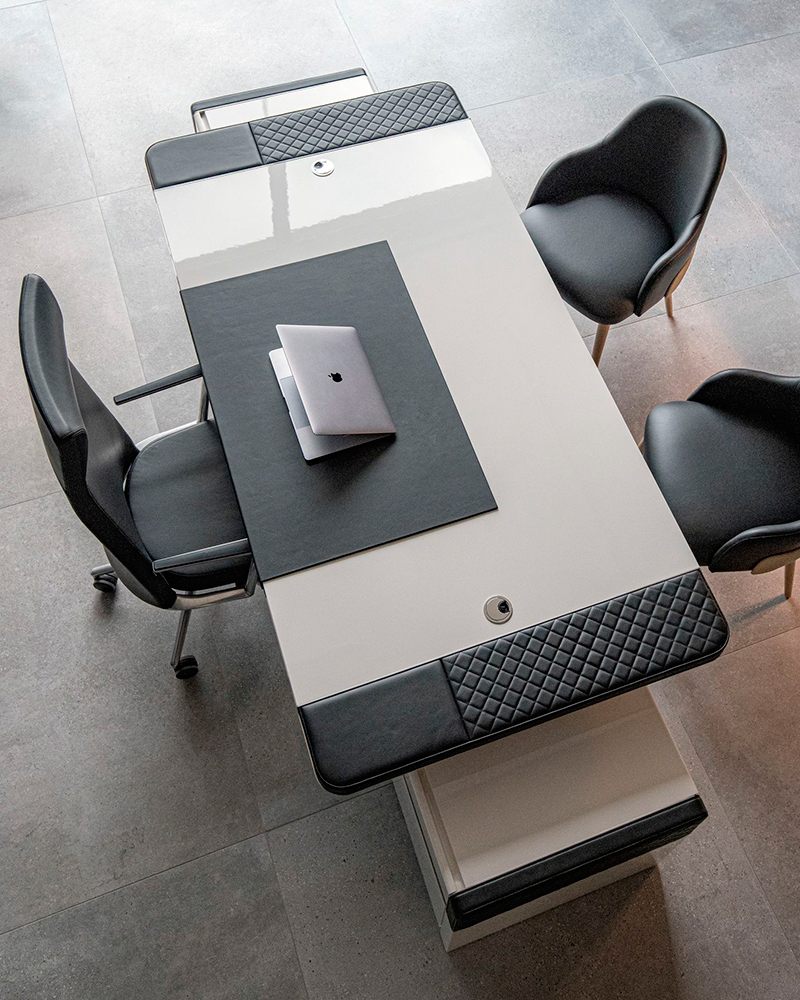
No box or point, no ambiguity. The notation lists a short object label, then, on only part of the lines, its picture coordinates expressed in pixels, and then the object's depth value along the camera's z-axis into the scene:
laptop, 1.83
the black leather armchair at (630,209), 2.38
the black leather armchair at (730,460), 2.16
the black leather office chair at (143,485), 1.65
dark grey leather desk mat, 1.79
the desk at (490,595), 1.66
